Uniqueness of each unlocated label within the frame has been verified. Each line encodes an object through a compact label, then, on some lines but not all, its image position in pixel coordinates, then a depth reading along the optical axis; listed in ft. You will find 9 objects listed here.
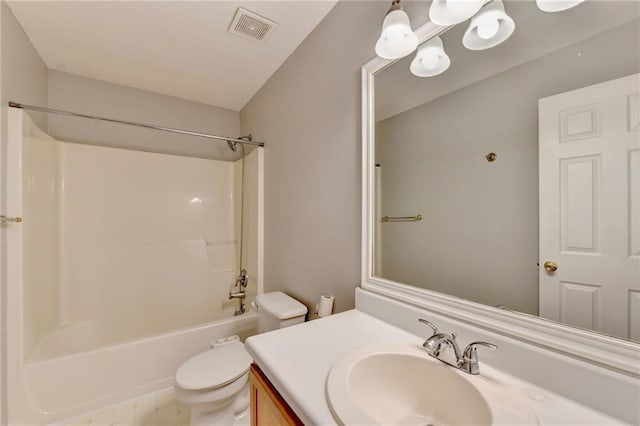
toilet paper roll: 4.22
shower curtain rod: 4.47
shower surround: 4.59
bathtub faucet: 7.02
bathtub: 4.45
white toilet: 3.93
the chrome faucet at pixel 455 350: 2.07
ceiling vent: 4.69
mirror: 1.83
